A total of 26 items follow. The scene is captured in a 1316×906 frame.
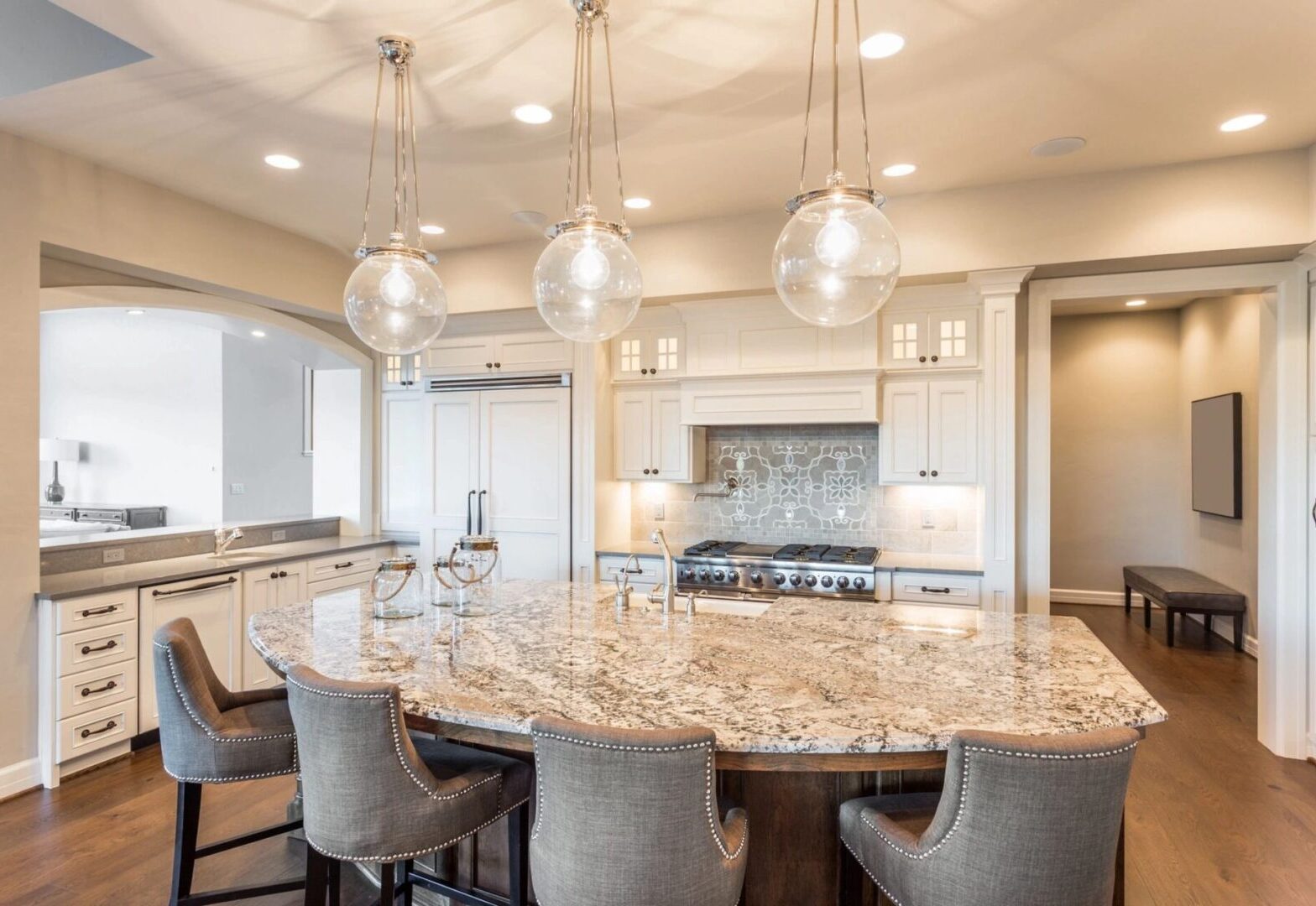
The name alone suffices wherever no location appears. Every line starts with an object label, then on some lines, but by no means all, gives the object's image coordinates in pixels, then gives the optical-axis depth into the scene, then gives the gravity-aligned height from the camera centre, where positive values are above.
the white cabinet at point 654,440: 4.86 +0.12
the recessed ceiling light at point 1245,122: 3.02 +1.40
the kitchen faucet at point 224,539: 4.54 -0.51
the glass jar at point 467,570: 2.63 -0.41
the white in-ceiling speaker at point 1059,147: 3.25 +1.41
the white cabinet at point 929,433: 4.18 +0.14
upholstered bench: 5.43 -1.06
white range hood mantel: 4.31 +0.35
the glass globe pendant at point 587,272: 2.32 +0.60
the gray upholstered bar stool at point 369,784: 1.62 -0.75
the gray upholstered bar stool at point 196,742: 2.00 -0.79
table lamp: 8.91 +0.05
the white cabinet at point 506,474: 4.91 -0.11
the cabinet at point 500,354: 4.93 +0.72
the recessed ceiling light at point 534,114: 2.97 +1.42
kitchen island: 1.56 -0.57
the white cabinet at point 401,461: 5.52 -0.02
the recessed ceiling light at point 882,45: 2.45 +1.41
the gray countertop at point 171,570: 3.48 -0.60
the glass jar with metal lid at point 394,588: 2.59 -0.47
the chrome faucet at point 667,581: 2.65 -0.45
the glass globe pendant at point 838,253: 1.98 +0.57
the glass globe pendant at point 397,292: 2.59 +0.60
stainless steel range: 4.14 -0.67
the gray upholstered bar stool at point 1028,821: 1.31 -0.67
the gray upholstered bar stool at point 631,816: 1.34 -0.68
